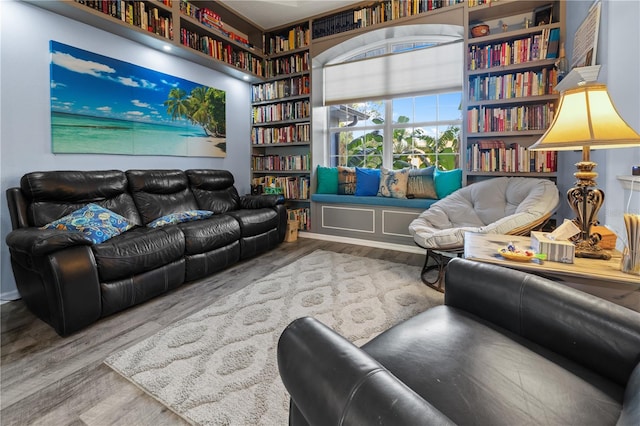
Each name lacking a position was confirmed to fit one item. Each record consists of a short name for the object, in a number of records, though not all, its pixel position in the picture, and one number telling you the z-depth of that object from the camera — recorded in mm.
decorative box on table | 1309
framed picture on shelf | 3008
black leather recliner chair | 568
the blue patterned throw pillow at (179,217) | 2809
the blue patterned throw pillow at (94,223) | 2178
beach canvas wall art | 2637
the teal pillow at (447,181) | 3469
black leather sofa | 1784
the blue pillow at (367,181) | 3992
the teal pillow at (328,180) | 4254
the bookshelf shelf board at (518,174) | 2988
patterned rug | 1299
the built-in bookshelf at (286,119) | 4293
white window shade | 3592
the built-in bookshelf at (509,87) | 2961
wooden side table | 1125
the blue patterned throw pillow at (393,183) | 3750
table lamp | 1183
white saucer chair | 2305
